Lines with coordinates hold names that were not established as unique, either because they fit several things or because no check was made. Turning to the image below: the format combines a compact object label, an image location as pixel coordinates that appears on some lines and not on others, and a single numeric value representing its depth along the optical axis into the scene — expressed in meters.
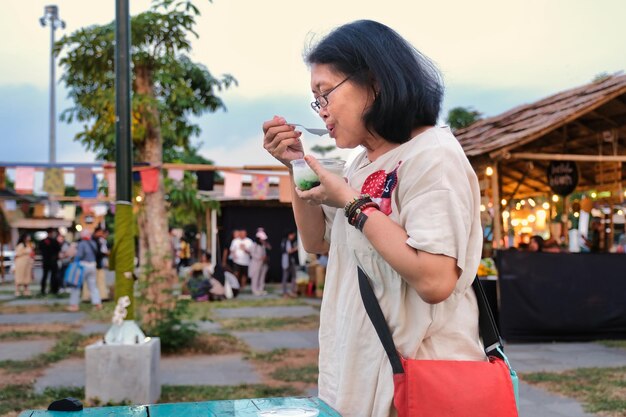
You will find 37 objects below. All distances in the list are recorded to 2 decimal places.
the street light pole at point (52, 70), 27.84
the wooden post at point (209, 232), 26.23
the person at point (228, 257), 21.58
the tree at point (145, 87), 11.19
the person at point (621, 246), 12.65
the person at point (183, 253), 27.28
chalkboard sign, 13.23
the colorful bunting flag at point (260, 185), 14.12
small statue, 6.21
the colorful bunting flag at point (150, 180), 11.31
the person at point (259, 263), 19.88
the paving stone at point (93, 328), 11.57
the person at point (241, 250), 21.30
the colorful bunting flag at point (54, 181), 12.68
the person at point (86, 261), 15.44
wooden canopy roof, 10.66
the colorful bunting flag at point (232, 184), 14.05
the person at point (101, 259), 16.59
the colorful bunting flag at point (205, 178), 13.27
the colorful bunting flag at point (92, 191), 13.50
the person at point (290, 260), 19.25
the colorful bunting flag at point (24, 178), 12.62
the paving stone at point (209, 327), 11.59
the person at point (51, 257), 19.38
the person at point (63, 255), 20.05
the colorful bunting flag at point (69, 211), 28.34
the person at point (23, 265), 19.86
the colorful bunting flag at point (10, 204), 24.25
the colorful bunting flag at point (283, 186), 13.65
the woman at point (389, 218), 1.57
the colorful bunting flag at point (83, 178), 13.06
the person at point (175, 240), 24.60
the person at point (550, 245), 11.34
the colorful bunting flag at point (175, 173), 13.21
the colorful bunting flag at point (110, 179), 13.12
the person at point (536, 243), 11.28
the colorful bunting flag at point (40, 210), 29.13
